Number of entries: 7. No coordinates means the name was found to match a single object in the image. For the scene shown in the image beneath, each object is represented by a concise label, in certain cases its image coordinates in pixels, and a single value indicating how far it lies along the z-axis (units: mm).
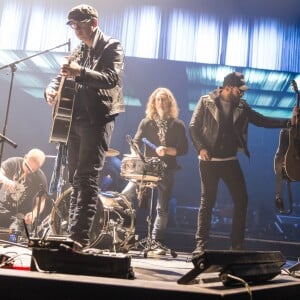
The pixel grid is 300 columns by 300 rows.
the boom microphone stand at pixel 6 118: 3440
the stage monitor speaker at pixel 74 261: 1861
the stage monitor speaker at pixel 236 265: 1728
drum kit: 4355
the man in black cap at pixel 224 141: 4434
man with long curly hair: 5027
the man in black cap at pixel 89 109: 2896
